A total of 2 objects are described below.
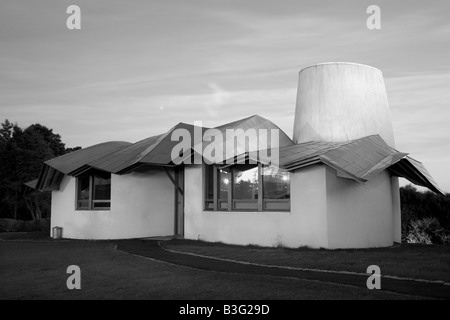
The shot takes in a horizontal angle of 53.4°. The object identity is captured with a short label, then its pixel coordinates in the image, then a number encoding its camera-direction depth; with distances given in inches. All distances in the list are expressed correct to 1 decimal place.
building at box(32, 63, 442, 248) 603.2
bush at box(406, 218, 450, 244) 877.5
